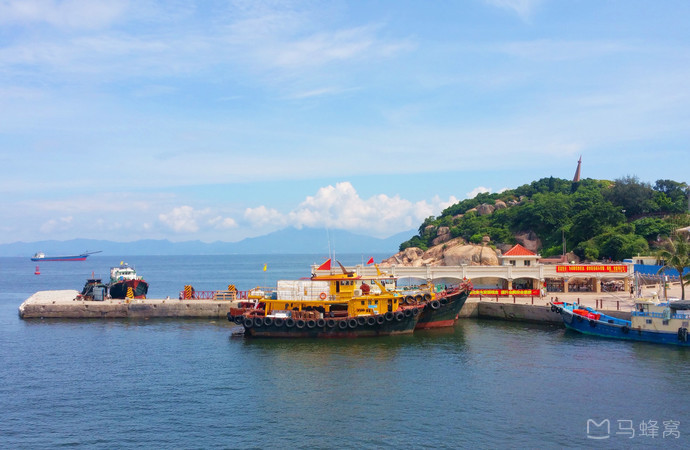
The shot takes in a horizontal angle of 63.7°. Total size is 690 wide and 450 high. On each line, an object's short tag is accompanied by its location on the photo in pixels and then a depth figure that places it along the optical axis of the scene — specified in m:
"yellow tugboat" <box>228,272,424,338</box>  43.78
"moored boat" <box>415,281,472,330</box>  46.72
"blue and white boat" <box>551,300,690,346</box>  39.12
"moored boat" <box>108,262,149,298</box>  63.38
